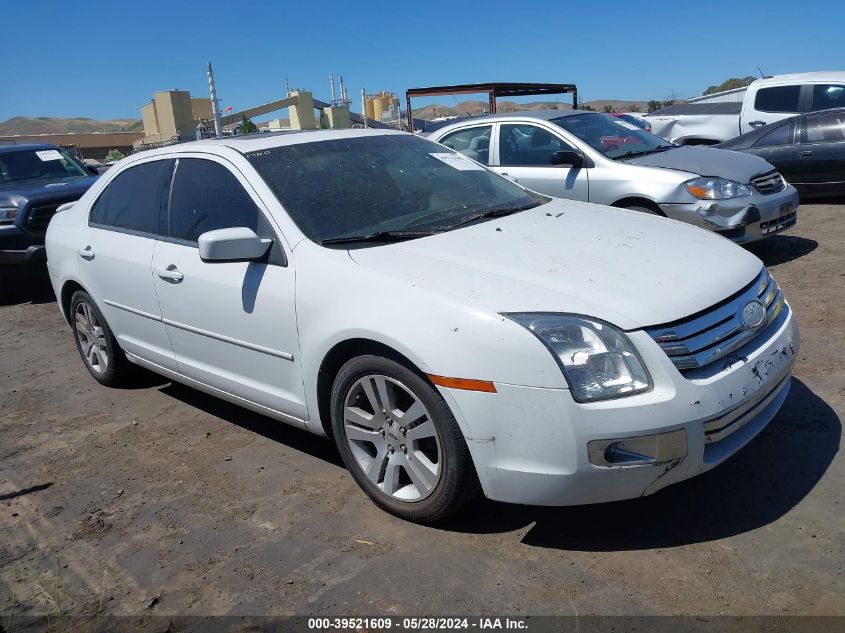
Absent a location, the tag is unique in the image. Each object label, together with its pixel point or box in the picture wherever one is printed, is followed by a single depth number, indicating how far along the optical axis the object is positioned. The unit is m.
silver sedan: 6.70
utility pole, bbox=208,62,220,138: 29.96
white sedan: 2.72
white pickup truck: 11.28
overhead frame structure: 17.12
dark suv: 8.34
